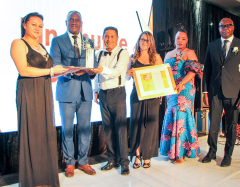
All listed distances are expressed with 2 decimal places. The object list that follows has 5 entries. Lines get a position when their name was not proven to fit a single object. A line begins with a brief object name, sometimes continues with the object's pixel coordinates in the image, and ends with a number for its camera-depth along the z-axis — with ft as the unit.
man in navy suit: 7.97
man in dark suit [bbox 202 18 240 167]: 9.12
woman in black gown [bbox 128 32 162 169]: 8.84
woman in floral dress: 9.75
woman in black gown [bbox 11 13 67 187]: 6.45
